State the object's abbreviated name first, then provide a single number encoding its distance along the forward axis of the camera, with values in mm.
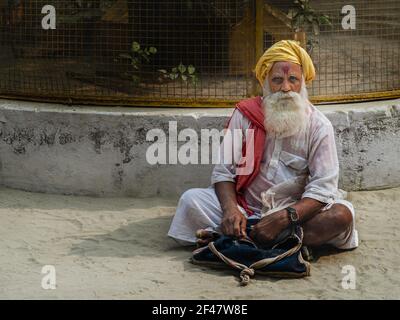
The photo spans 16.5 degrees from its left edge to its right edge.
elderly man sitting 8411
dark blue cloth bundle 8071
